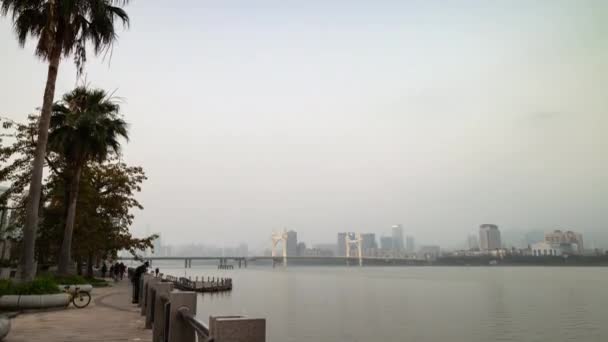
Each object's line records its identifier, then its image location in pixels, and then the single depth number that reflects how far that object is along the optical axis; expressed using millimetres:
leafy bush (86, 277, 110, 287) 35906
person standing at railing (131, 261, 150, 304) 22203
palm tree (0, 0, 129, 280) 19094
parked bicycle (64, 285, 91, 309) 18656
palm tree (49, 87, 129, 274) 29422
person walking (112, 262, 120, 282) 48778
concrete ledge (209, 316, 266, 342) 3947
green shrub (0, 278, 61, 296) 16562
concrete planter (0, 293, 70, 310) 15992
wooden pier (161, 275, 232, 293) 77988
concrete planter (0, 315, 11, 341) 8738
